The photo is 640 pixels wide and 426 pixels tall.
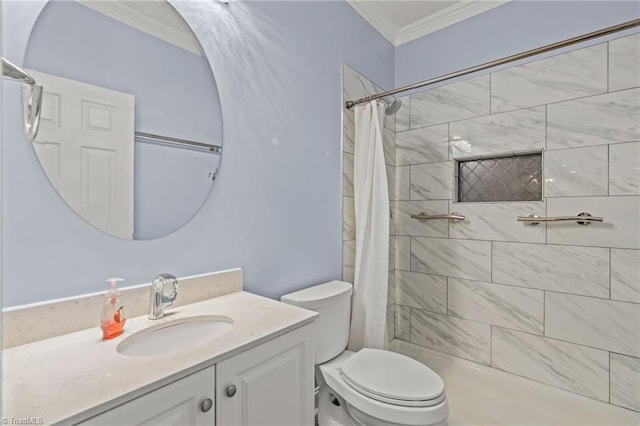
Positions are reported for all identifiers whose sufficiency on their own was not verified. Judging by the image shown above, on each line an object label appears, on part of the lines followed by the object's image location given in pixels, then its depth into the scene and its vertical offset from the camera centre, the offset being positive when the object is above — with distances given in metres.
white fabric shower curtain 2.03 -0.20
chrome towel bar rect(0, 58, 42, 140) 0.99 +0.30
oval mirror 1.05 +0.35
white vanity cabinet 0.80 -0.51
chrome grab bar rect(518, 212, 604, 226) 1.91 -0.01
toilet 1.35 -0.73
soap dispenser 1.02 -0.33
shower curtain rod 1.46 +0.81
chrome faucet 1.17 -0.31
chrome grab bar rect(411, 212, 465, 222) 2.38 -0.01
